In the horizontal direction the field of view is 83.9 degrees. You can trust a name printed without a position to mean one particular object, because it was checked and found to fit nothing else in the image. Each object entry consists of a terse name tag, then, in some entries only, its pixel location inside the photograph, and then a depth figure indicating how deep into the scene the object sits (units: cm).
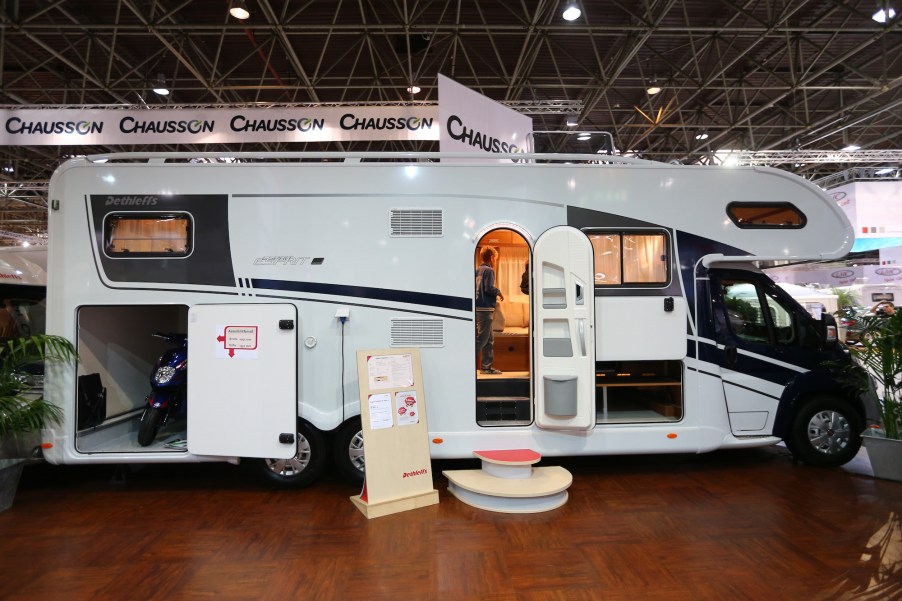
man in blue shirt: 477
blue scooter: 432
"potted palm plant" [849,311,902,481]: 431
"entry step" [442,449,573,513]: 384
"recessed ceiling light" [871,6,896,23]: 779
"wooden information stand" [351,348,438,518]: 380
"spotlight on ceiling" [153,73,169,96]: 948
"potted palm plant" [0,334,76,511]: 377
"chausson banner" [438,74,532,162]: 586
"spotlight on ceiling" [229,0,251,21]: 728
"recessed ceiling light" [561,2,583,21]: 737
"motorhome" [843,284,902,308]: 1273
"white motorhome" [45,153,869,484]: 398
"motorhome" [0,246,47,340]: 630
